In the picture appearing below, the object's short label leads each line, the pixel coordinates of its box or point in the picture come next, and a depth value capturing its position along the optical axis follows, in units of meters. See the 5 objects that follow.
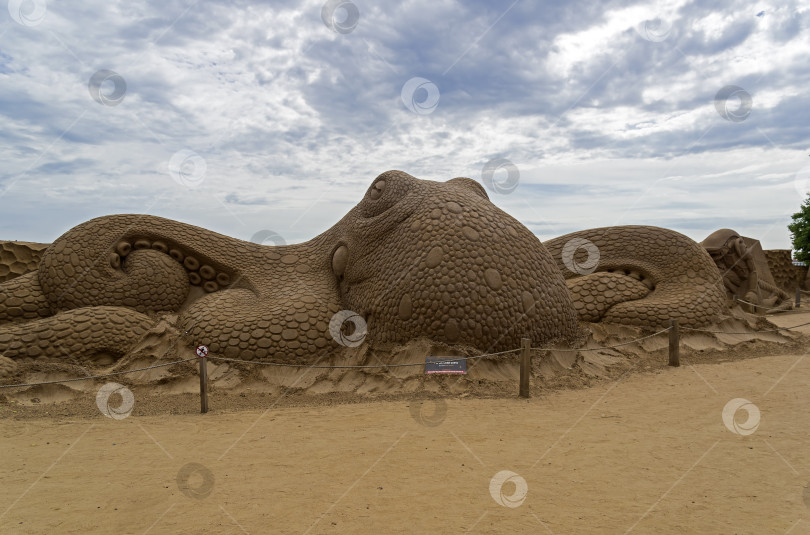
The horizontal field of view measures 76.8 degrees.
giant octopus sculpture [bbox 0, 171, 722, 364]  6.35
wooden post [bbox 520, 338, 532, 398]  5.65
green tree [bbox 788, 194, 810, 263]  21.34
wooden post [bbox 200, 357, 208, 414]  5.39
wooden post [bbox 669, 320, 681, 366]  7.16
